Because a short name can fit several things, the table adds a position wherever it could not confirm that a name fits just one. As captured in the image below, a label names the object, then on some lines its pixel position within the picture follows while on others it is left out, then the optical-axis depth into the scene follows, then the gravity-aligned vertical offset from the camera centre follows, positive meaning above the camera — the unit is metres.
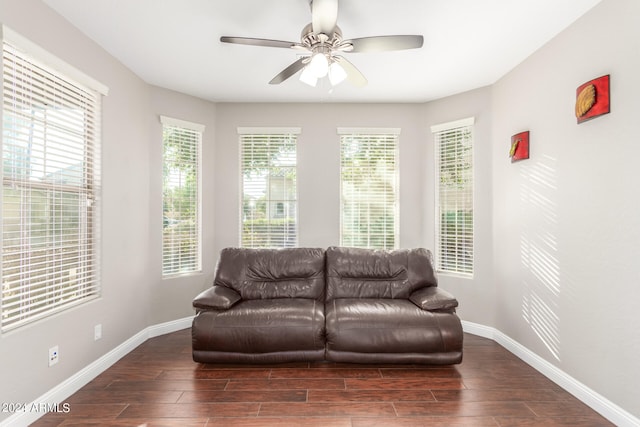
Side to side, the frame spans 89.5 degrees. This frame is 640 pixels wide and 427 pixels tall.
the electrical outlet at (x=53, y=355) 2.29 -1.01
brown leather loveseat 2.79 -1.00
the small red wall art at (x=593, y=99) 2.17 +0.80
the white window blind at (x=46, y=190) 2.05 +0.18
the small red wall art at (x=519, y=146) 3.07 +0.65
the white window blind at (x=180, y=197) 3.83 +0.22
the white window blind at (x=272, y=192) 4.30 +0.30
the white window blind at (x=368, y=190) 4.31 +0.32
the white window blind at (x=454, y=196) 3.86 +0.22
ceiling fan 2.04 +1.14
